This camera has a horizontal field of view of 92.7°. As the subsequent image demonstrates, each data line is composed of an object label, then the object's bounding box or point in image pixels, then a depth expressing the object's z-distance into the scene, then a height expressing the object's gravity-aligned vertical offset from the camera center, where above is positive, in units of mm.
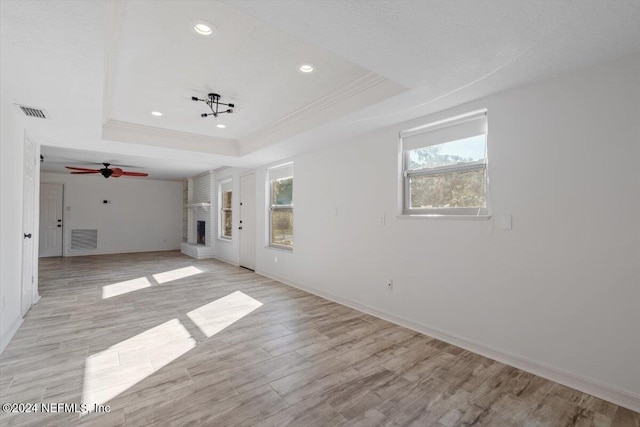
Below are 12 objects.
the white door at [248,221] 6633 -162
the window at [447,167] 2848 +495
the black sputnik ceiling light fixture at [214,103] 3359 +1284
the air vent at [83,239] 9062 -812
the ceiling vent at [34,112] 2982 +1014
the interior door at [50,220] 8664 -222
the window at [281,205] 5633 +173
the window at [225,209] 8047 +130
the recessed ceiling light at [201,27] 2101 +1317
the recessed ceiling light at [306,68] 2705 +1320
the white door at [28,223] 3645 -135
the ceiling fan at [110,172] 6250 +861
